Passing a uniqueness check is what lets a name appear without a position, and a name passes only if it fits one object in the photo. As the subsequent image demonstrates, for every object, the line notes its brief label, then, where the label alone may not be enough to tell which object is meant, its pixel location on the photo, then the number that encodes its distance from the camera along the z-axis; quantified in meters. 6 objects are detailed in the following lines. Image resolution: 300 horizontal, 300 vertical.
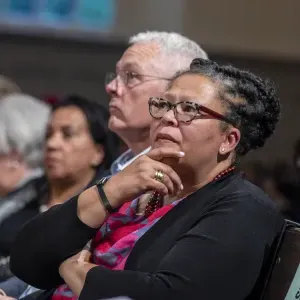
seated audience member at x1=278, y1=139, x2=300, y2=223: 5.58
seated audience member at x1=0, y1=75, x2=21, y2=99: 7.75
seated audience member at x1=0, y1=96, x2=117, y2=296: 5.92
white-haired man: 4.79
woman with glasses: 3.26
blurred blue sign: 9.67
